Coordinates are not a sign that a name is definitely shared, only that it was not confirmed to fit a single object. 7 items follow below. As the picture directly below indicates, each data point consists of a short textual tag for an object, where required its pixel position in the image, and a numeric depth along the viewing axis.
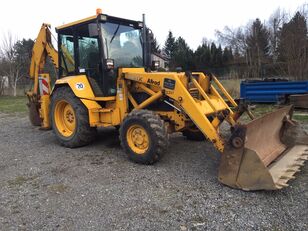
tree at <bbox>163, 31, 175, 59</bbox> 42.83
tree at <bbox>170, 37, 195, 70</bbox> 30.36
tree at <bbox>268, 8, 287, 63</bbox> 28.74
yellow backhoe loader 3.50
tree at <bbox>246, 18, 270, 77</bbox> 28.41
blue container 9.55
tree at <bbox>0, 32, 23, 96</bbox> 23.40
